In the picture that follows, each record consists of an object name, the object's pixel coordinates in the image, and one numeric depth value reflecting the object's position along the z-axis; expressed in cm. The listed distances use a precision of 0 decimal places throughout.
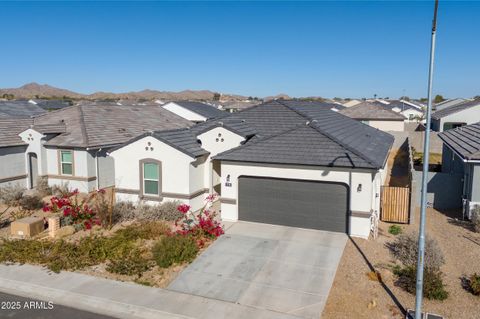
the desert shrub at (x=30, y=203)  1888
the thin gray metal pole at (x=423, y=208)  816
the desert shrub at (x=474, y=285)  1036
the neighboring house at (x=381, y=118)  4766
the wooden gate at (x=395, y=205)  1662
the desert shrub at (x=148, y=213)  1700
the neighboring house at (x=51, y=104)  5328
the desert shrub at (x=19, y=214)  1767
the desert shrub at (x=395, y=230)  1533
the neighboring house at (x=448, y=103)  6514
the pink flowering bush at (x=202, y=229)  1449
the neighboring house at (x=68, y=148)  2191
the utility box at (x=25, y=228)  1509
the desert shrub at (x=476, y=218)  1541
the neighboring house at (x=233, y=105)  7375
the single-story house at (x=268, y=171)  1500
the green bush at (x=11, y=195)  1952
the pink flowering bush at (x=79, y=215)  1617
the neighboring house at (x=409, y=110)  6712
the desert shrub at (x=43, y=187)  2177
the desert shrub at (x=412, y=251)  1139
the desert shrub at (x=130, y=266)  1197
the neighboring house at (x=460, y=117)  3844
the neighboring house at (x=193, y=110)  4244
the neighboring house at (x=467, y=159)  1641
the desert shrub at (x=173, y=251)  1245
